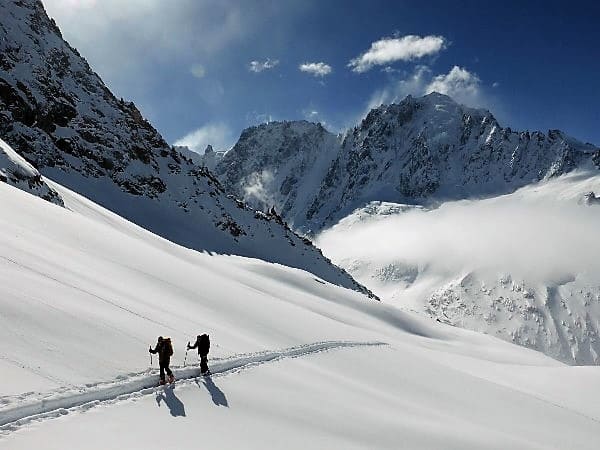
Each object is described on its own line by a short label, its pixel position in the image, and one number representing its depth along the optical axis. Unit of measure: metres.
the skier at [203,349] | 13.91
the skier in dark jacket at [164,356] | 12.29
